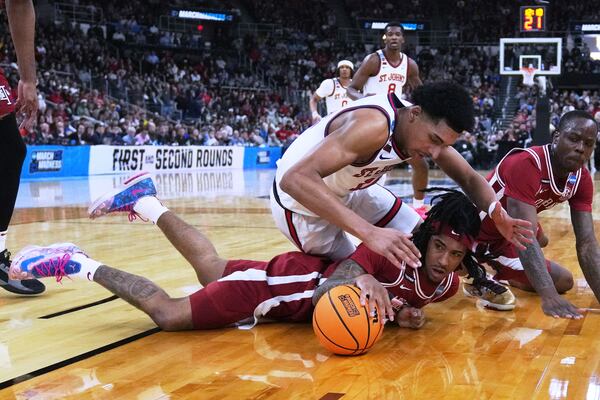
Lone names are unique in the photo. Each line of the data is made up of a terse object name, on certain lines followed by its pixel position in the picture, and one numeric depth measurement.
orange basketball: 3.21
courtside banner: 19.11
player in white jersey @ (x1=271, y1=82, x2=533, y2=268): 3.24
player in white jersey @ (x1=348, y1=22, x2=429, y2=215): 8.58
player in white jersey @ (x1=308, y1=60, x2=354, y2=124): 11.80
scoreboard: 19.20
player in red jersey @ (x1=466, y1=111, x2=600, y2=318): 4.00
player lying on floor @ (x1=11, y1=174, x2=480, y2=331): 3.65
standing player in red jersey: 4.44
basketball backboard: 22.16
